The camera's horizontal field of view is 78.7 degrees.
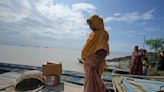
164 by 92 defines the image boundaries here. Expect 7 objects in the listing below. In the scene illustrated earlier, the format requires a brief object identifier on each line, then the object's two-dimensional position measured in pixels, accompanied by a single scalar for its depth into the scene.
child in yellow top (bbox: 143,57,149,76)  3.17
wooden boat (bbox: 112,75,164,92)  1.60
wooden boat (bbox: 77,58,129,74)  4.57
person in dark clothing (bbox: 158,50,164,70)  3.09
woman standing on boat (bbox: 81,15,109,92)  1.36
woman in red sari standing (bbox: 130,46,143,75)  2.73
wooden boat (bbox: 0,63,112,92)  2.10
